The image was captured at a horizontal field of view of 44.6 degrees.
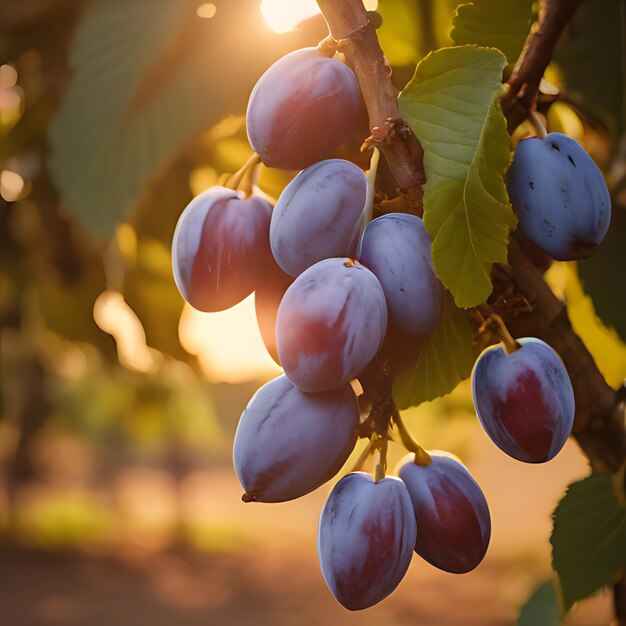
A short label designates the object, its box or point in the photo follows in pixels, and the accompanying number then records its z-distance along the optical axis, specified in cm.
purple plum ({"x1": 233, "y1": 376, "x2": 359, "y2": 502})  46
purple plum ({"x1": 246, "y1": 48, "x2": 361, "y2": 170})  47
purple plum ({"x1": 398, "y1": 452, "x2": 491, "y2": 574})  50
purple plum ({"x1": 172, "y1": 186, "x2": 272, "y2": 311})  50
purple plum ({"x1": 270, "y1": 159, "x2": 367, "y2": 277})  46
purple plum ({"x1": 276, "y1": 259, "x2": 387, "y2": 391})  42
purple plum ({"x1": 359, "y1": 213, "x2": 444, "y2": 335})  43
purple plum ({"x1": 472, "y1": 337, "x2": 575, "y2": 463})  48
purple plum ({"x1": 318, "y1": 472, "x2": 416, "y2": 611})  47
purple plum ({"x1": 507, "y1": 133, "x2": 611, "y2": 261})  47
